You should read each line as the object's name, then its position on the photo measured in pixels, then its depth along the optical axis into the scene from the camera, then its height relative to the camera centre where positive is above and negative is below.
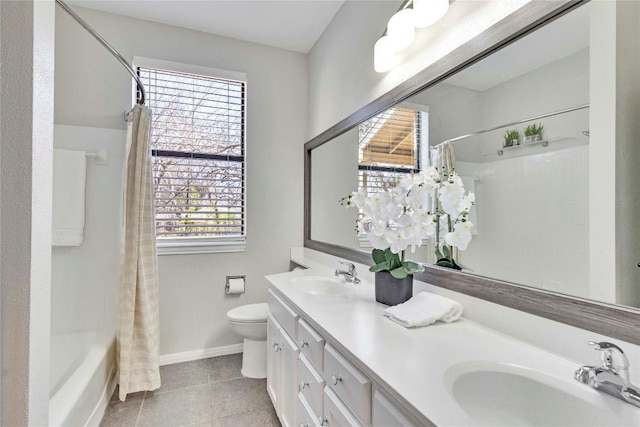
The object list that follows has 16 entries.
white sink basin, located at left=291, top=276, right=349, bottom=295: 1.86 -0.42
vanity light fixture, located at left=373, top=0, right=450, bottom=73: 1.30 +0.87
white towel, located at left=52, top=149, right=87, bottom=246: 1.66 +0.10
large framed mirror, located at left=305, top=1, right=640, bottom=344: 0.79 +0.19
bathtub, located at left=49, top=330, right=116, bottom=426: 1.39 -0.84
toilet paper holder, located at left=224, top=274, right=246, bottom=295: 2.59 -0.61
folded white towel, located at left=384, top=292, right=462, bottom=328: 1.09 -0.34
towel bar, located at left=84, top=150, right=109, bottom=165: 1.97 +0.37
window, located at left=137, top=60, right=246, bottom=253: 2.46 +0.46
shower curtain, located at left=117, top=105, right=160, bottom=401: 1.96 -0.39
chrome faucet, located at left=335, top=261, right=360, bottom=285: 1.78 -0.34
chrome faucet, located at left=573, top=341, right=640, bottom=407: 0.66 -0.35
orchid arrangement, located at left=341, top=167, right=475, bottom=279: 1.21 -0.01
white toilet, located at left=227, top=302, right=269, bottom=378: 2.16 -0.84
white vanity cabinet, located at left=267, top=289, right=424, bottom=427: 0.84 -0.58
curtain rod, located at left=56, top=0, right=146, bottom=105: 1.47 +0.98
